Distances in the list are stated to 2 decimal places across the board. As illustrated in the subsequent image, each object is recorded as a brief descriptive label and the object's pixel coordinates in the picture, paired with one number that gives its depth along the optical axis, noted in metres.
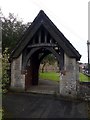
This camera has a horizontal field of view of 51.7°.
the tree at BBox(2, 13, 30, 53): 10.62
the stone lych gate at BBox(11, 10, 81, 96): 7.88
